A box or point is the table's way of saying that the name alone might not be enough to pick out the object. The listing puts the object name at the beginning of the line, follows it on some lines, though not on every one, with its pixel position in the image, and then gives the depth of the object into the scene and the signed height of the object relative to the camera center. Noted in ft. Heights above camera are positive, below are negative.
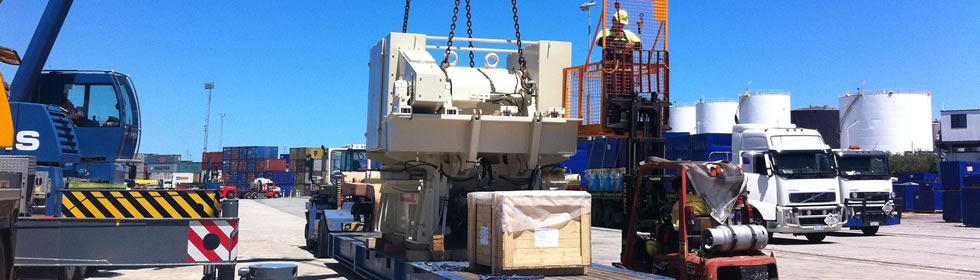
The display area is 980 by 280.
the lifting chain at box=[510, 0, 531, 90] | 30.73 +4.77
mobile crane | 23.70 -0.97
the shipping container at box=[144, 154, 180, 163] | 374.84 +5.27
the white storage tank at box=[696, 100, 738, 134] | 206.90 +18.77
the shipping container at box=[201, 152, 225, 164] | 301.43 +5.35
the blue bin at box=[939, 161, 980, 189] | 91.50 +2.58
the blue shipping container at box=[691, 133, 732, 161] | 81.76 +4.40
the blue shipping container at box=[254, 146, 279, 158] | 277.44 +7.48
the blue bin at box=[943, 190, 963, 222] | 95.30 -1.69
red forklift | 29.12 +0.26
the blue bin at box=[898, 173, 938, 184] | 123.54 +2.29
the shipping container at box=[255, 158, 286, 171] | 274.16 +2.64
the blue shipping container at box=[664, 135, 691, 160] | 85.35 +4.15
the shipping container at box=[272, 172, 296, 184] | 274.16 -1.82
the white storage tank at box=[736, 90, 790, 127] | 199.00 +20.72
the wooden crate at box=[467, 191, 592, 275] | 23.21 -1.91
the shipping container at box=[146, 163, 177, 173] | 349.41 +0.84
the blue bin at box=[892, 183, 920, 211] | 118.62 -0.38
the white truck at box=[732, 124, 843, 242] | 60.03 +0.42
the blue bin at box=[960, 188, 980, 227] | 84.07 -1.49
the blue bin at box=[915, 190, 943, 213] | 116.98 -1.34
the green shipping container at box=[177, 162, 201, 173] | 336.49 +1.18
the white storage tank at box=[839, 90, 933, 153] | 210.59 +19.46
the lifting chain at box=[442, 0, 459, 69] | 31.42 +5.56
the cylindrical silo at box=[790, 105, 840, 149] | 246.88 +22.23
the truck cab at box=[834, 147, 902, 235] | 63.21 +0.10
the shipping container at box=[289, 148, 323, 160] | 257.34 +6.77
